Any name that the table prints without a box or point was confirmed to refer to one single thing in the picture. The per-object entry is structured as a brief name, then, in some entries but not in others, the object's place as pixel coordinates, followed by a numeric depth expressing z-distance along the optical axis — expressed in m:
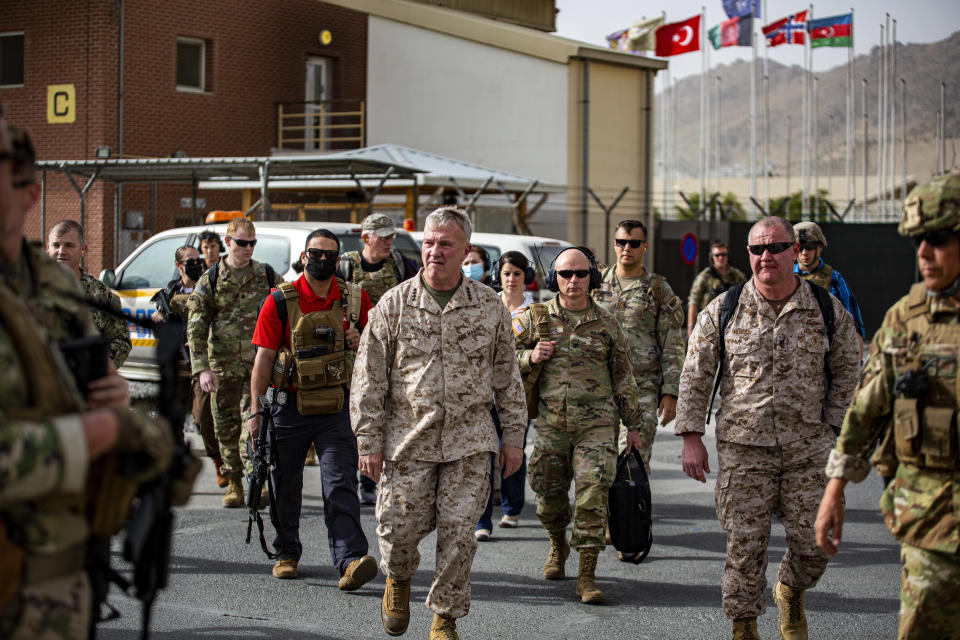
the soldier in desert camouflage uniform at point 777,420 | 5.21
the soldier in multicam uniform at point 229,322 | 8.23
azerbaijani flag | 37.81
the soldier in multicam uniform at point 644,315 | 7.35
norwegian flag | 38.41
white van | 14.35
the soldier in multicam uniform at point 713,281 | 15.12
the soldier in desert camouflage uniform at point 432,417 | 5.12
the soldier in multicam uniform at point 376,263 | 9.01
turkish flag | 36.47
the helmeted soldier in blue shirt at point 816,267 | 8.08
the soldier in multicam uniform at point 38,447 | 2.50
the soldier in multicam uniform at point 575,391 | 6.27
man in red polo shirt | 6.36
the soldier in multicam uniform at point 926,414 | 3.53
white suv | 11.51
